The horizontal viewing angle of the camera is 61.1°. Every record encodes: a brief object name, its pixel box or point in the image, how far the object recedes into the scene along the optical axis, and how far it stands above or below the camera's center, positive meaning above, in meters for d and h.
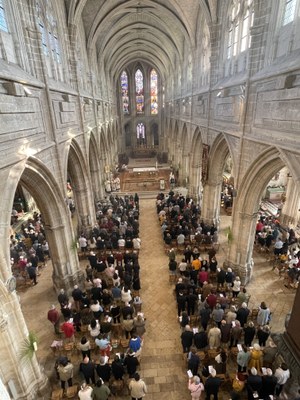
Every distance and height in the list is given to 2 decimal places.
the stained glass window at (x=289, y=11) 7.60 +2.45
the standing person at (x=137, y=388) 6.08 -6.44
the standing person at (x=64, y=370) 6.50 -6.39
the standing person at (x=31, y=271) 11.13 -6.81
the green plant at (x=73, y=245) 11.05 -5.77
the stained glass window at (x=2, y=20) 7.07 +2.26
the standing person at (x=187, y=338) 7.30 -6.43
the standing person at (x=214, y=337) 7.32 -6.46
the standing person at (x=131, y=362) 6.73 -6.47
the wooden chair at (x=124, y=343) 7.92 -7.00
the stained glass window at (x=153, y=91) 40.75 +1.55
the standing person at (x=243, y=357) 6.63 -6.37
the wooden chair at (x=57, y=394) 6.46 -6.93
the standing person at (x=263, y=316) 7.85 -6.38
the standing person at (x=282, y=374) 5.94 -6.08
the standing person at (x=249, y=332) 7.39 -6.37
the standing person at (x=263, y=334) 7.36 -6.41
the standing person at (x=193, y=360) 6.61 -6.32
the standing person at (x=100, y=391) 5.95 -6.36
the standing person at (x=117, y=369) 6.57 -6.45
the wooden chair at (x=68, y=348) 7.67 -6.90
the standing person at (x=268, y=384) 5.84 -6.20
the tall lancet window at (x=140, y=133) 44.12 -5.17
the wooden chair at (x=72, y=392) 6.45 -6.86
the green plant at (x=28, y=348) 6.47 -5.83
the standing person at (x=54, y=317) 8.38 -6.61
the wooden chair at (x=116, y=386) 6.70 -6.98
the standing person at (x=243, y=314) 7.84 -6.22
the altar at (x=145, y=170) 29.11 -7.44
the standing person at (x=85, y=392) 5.92 -6.29
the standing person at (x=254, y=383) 5.92 -6.24
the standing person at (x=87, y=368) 6.53 -6.38
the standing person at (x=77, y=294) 9.13 -6.40
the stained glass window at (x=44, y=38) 9.52 +2.37
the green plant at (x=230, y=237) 11.52 -5.87
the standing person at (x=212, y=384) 6.03 -6.35
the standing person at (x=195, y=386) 6.10 -6.44
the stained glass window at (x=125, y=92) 40.69 +1.54
